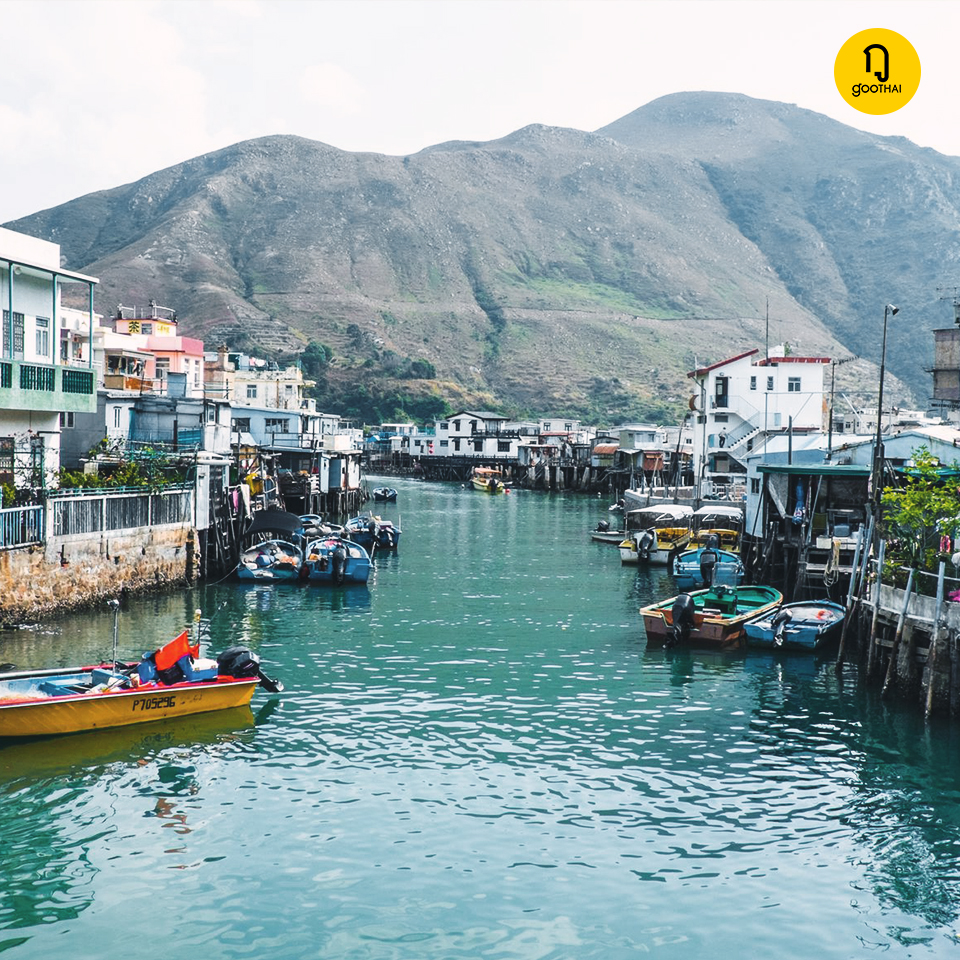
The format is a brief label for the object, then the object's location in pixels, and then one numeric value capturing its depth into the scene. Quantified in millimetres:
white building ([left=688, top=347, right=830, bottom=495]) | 86625
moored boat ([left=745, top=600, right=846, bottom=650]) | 34938
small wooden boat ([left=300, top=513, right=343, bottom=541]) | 58969
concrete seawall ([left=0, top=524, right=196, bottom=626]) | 33656
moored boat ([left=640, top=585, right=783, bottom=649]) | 35656
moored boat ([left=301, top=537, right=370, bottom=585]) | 49094
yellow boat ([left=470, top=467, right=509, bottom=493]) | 125562
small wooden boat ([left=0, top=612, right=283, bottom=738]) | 22891
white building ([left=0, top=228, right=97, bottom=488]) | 36531
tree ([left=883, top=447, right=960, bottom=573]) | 27969
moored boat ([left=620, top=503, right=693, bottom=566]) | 59250
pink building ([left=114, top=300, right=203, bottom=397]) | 84638
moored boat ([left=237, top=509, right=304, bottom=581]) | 48906
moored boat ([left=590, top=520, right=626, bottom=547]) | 69938
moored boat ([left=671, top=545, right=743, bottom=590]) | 48094
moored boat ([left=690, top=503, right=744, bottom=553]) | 58625
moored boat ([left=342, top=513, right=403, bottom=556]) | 62406
